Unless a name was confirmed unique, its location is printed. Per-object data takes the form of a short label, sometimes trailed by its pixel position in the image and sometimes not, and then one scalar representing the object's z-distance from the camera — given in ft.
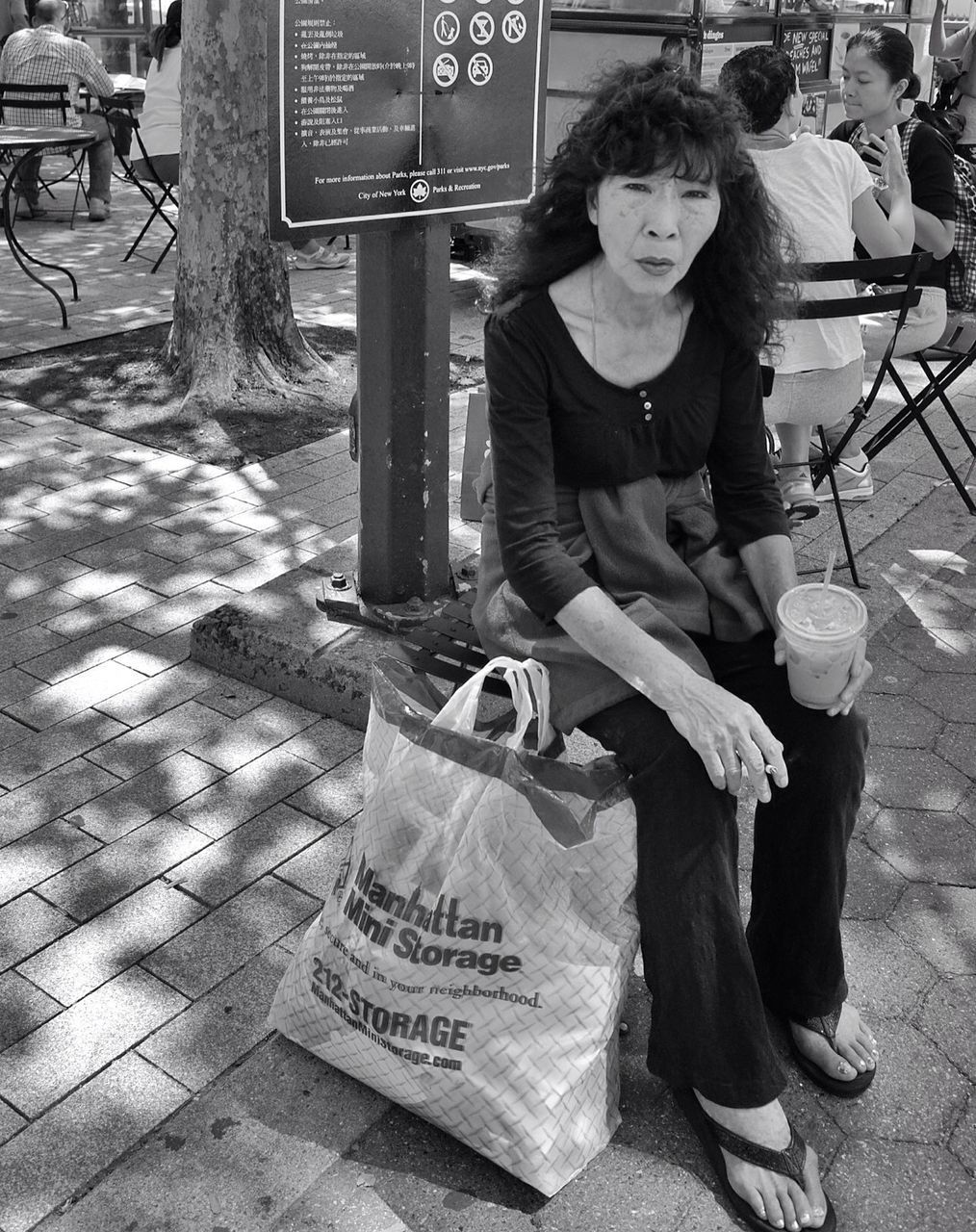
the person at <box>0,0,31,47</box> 47.83
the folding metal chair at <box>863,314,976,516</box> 15.62
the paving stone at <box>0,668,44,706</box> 11.94
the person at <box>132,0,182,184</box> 27.14
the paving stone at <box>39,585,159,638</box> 13.19
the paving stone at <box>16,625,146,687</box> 12.37
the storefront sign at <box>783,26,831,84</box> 28.73
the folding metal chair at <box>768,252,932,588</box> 12.69
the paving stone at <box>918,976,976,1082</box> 8.07
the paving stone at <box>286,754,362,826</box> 10.28
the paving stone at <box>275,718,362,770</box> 11.03
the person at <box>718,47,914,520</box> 13.37
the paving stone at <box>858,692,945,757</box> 11.57
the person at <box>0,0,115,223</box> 32.83
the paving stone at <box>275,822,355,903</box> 9.46
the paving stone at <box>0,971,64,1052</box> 8.11
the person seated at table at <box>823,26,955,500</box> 15.28
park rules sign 9.86
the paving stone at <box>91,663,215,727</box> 11.69
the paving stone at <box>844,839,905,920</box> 9.37
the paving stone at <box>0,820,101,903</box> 9.44
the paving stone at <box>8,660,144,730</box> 11.65
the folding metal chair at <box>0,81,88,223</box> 24.16
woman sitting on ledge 6.98
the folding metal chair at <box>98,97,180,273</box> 28.19
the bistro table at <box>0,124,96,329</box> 21.02
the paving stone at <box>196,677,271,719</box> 11.75
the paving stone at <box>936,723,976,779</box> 11.22
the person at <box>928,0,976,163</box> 20.74
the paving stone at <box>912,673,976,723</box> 12.05
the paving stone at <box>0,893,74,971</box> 8.78
